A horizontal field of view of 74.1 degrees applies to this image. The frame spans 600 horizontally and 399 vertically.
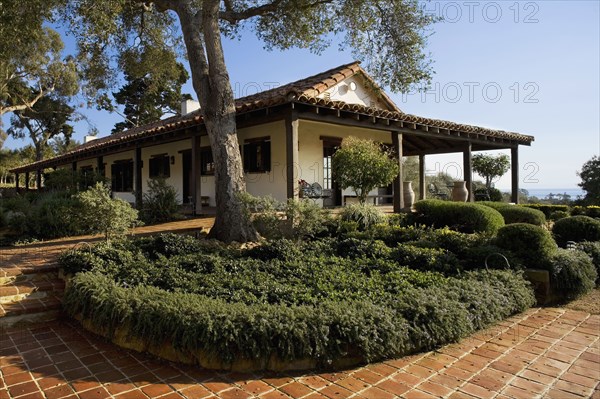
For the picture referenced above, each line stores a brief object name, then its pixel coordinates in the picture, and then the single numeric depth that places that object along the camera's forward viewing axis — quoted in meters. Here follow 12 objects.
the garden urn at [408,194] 12.14
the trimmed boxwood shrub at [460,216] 8.55
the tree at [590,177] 23.52
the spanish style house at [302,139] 8.78
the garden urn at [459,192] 12.52
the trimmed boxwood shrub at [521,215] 9.85
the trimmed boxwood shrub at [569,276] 5.39
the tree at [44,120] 30.47
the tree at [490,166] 17.30
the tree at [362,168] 9.09
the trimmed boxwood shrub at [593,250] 6.41
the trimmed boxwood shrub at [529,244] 5.65
